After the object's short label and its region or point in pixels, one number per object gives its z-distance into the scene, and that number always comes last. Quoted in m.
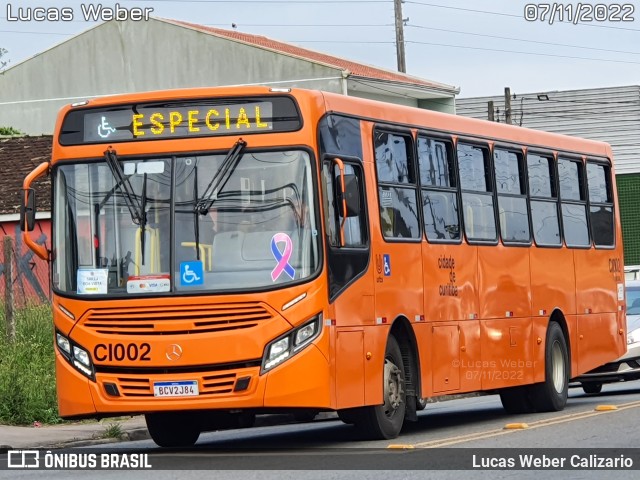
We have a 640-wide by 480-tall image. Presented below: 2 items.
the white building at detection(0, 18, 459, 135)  50.47
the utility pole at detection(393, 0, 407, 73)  59.72
